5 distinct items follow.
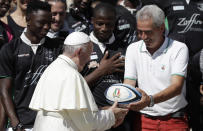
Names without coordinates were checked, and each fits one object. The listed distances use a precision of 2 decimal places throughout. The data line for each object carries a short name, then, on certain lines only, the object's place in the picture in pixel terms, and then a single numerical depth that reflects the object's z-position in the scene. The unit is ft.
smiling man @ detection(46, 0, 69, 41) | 47.01
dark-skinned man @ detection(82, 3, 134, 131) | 40.37
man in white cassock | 30.83
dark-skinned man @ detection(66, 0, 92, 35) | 48.47
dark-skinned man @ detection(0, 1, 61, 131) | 37.81
